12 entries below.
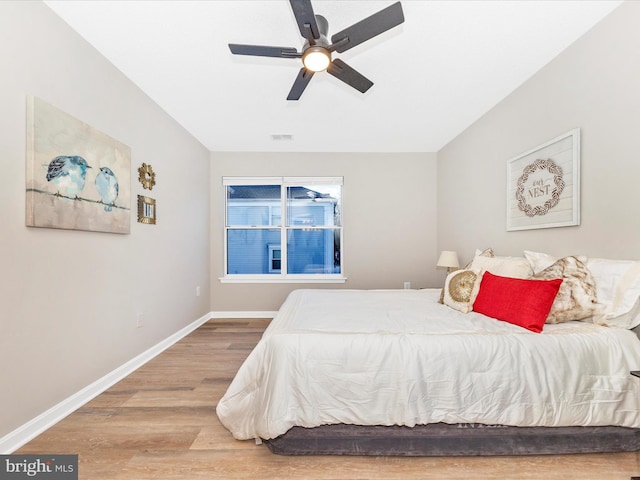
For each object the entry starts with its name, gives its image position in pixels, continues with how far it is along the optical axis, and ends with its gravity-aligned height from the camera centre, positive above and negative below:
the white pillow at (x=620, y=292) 1.55 -0.30
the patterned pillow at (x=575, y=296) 1.67 -0.35
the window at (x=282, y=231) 4.50 +0.11
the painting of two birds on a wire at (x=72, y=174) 1.67 +0.44
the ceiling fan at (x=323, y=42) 1.46 +1.15
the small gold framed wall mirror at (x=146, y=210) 2.70 +0.27
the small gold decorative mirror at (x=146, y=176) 2.71 +0.61
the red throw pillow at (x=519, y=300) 1.66 -0.39
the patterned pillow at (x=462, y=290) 2.12 -0.40
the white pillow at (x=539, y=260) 2.03 -0.16
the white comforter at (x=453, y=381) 1.46 -0.74
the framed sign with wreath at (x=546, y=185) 2.02 +0.43
